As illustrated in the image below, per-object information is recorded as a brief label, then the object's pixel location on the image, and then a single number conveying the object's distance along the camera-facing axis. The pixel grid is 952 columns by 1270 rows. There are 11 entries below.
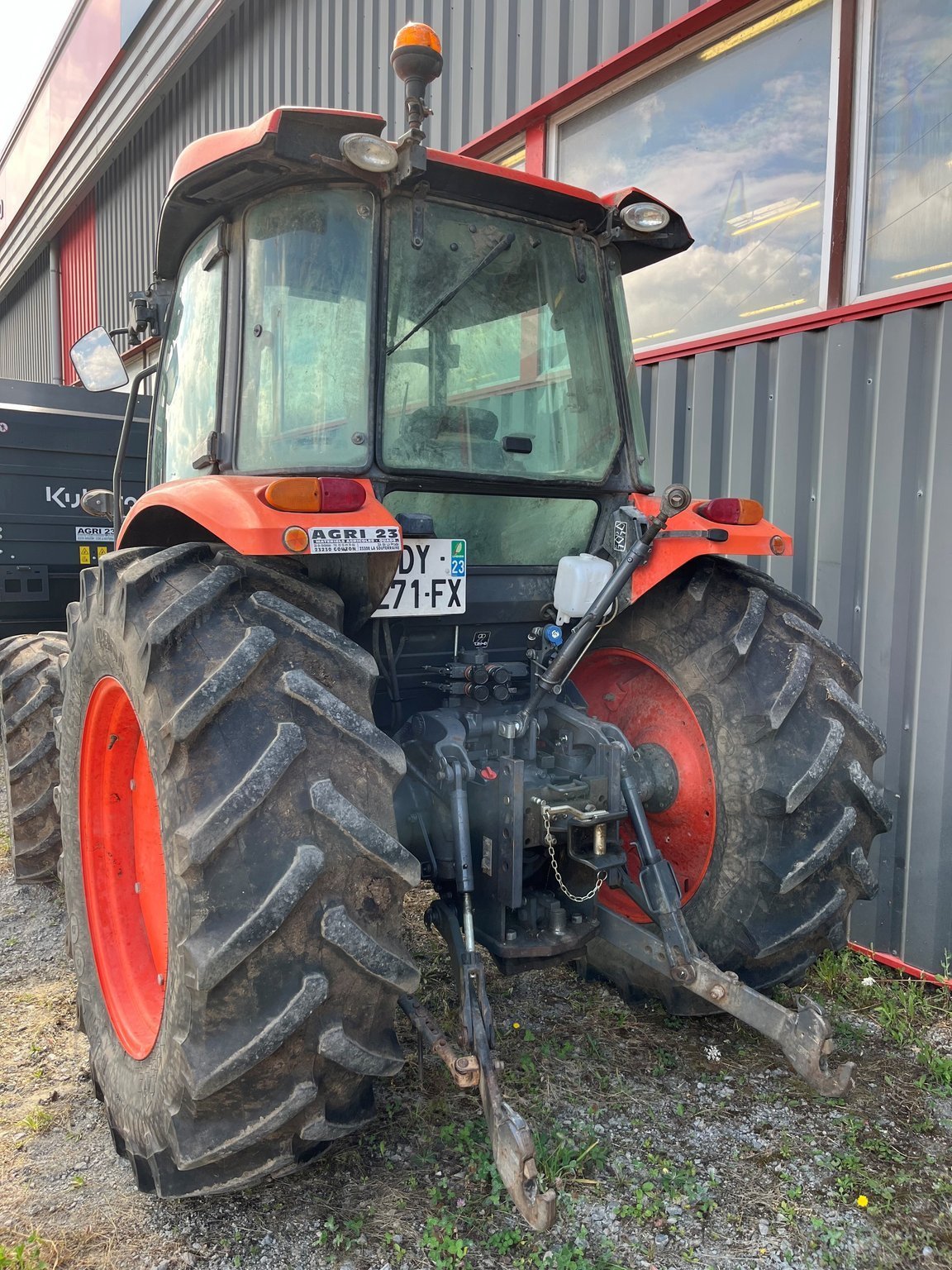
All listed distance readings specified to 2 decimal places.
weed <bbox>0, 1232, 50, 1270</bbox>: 1.96
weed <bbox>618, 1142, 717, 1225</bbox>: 2.19
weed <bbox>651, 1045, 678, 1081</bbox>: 2.80
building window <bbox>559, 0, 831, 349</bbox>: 4.07
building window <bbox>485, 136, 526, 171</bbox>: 5.78
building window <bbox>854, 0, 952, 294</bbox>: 3.54
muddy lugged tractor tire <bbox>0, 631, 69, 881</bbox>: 3.77
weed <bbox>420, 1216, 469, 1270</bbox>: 2.01
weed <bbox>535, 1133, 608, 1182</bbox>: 2.29
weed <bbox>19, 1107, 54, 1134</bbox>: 2.50
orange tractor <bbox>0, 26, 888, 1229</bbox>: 1.84
